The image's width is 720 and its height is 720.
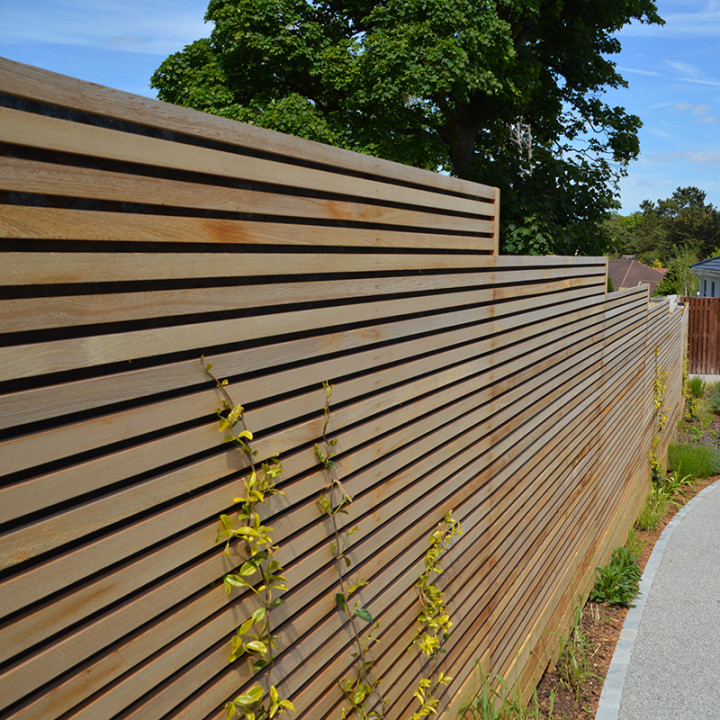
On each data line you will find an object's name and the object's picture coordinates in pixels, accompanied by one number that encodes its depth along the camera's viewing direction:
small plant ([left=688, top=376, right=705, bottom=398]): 14.13
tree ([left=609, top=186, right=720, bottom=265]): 68.81
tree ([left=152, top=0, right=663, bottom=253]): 13.91
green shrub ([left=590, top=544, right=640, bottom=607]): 5.59
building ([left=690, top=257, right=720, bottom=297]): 26.58
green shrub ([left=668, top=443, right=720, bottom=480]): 9.20
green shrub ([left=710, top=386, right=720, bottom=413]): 13.09
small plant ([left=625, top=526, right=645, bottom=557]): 6.55
